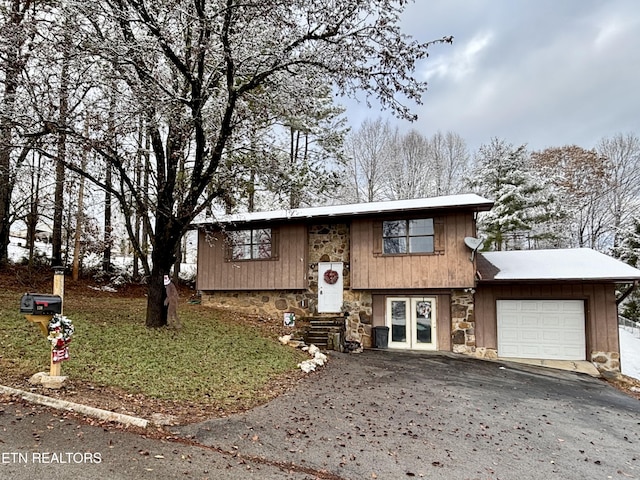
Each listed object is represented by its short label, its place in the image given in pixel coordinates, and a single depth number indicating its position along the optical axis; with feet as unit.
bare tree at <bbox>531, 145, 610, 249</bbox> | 71.00
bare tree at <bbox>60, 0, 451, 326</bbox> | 20.65
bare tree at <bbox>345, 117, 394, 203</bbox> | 73.20
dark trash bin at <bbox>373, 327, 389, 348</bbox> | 36.68
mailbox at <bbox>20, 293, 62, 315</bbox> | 15.20
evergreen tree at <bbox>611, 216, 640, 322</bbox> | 58.39
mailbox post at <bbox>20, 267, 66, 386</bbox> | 15.24
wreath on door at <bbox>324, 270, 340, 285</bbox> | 39.01
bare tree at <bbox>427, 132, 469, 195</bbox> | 75.51
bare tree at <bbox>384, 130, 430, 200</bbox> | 73.77
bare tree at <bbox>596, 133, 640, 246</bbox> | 69.31
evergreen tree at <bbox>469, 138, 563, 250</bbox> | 60.59
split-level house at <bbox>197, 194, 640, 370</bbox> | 34.01
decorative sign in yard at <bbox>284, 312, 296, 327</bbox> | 37.68
